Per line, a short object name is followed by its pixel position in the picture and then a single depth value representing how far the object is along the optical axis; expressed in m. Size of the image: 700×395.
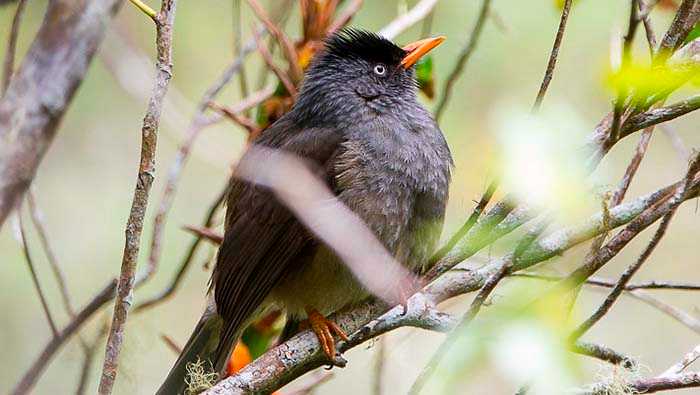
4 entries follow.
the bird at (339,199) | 7.33
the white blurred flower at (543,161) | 3.02
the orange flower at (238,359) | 7.76
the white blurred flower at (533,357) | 3.06
